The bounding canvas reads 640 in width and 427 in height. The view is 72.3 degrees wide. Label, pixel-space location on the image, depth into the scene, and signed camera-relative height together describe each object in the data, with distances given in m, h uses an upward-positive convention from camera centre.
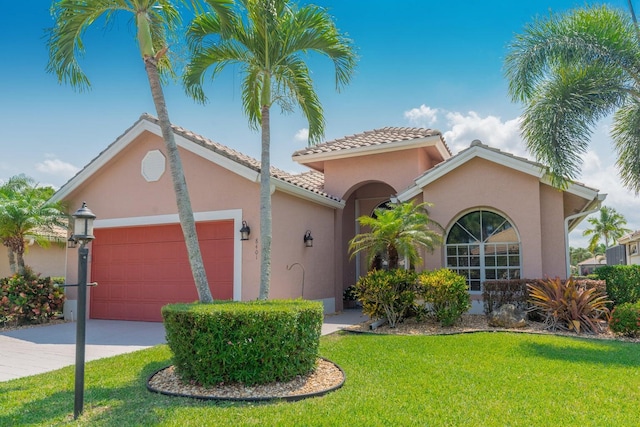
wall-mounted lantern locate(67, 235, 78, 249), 14.56 +0.45
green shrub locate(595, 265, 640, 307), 12.98 -0.82
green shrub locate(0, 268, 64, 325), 13.34 -1.29
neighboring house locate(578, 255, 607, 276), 48.22 -0.89
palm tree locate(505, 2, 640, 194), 11.26 +4.76
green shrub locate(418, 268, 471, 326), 11.23 -0.99
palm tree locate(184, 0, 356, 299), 8.73 +4.34
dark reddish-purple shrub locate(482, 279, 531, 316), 11.88 -1.00
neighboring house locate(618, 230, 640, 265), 31.48 +0.89
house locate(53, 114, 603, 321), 12.73 +1.18
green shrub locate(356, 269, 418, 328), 11.53 -0.96
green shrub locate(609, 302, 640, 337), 9.95 -1.45
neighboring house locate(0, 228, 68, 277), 20.91 -0.12
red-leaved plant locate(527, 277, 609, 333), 10.75 -1.19
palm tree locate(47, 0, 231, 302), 7.62 +4.13
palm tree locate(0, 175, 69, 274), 13.71 +1.22
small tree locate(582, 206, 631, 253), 52.66 +3.76
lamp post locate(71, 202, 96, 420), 5.40 -0.48
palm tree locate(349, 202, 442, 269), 11.97 +0.60
